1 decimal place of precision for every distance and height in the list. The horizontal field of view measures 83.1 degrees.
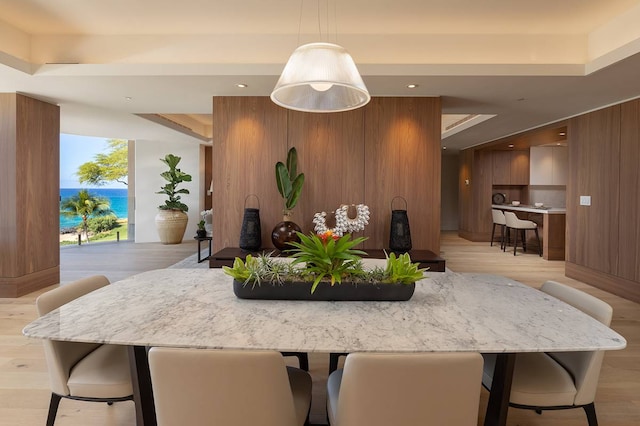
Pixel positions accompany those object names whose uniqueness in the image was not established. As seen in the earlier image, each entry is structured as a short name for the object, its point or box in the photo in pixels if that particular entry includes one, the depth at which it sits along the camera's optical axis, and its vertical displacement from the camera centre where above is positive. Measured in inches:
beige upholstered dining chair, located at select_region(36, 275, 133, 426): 60.1 -28.6
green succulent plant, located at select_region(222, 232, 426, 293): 66.2 -11.6
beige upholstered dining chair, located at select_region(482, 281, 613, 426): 58.2 -28.5
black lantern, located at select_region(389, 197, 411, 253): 161.2 -11.1
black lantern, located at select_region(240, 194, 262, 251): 163.9 -11.1
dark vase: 158.1 -11.7
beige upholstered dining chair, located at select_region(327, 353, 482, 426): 40.7 -20.9
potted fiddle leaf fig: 319.0 -2.6
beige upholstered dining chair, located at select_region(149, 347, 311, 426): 41.9 -21.5
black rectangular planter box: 66.1 -15.4
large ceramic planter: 329.4 -17.2
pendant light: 64.9 +25.4
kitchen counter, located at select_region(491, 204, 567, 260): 270.8 -18.4
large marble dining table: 47.7 -17.6
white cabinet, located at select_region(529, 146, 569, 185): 357.1 +44.2
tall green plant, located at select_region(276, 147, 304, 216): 163.6 +9.7
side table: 245.8 -33.7
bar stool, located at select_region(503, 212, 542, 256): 285.9 -12.3
